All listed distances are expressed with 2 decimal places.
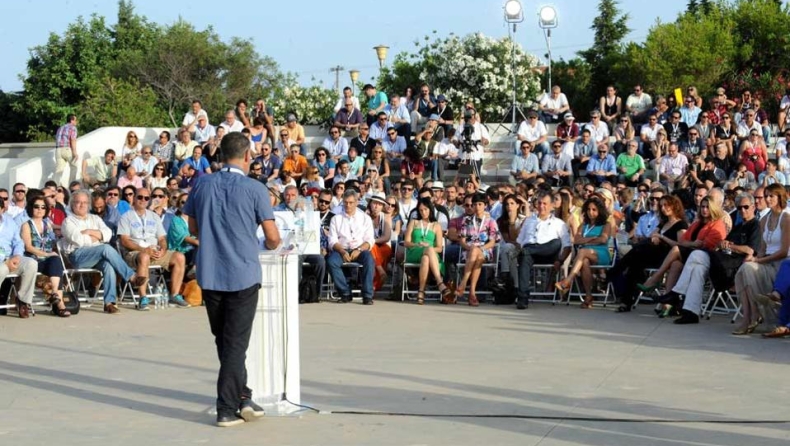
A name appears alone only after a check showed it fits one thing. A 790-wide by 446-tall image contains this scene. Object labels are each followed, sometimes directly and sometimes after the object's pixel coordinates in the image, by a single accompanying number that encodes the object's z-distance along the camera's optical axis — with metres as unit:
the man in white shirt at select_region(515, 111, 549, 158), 21.41
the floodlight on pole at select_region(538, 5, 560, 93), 24.20
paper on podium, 8.73
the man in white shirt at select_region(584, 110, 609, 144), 21.17
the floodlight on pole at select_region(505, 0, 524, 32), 24.34
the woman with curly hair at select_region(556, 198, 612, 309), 14.70
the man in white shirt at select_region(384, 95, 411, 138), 22.44
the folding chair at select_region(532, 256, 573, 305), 15.08
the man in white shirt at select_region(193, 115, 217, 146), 22.86
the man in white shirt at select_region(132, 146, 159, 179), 21.47
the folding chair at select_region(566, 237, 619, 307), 14.78
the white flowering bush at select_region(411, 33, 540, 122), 26.23
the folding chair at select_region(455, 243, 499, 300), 15.45
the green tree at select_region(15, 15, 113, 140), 47.41
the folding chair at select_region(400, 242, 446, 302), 15.62
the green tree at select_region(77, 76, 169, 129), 39.06
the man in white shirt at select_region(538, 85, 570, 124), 23.19
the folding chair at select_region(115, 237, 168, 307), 14.75
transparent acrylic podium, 8.03
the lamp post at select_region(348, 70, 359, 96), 32.04
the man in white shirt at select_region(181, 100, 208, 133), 22.91
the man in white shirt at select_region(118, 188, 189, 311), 14.83
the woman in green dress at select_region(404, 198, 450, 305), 15.65
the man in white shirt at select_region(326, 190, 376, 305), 15.59
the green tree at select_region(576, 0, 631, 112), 34.34
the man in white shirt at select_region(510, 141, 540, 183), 20.69
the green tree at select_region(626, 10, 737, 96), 29.02
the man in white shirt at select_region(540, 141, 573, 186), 20.36
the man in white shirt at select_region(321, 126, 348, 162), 22.03
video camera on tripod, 21.55
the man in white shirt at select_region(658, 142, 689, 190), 19.64
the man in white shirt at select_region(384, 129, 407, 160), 21.84
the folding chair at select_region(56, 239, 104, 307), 14.27
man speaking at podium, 7.60
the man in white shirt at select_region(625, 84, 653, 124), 22.28
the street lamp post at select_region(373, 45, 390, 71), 32.97
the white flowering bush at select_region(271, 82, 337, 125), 26.62
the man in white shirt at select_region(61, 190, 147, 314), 14.27
